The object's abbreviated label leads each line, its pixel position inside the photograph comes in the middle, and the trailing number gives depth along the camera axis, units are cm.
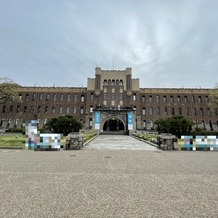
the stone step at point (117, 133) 3810
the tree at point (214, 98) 3524
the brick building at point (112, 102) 5009
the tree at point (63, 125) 2319
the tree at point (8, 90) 3466
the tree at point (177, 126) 2658
